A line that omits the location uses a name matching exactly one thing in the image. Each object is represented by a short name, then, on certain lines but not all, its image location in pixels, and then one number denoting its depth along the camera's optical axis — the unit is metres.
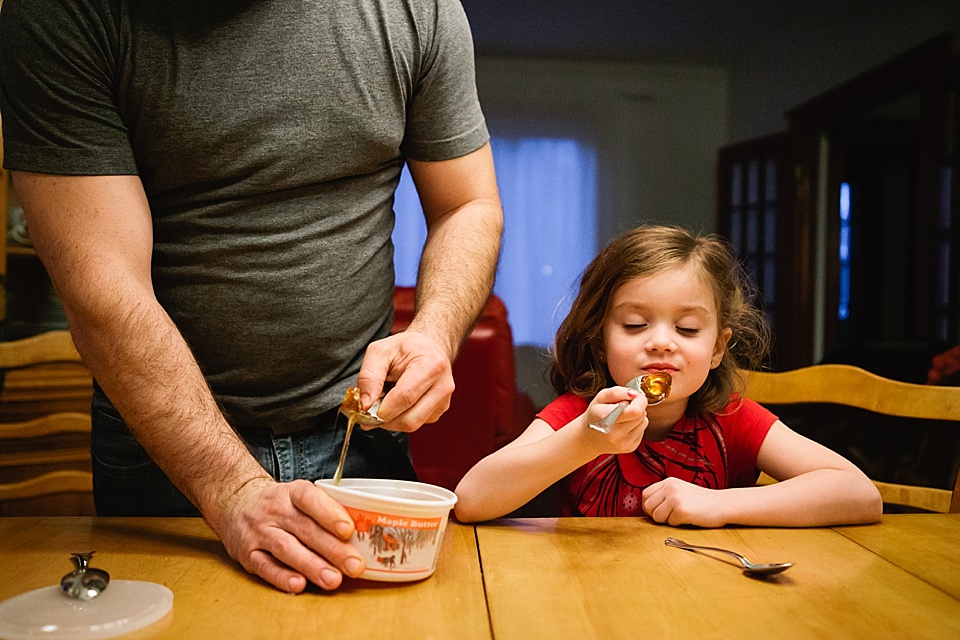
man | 0.98
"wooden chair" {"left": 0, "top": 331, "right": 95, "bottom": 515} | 1.61
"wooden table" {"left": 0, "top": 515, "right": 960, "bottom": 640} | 0.72
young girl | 1.10
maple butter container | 0.78
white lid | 0.68
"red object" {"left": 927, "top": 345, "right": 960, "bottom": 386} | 2.83
